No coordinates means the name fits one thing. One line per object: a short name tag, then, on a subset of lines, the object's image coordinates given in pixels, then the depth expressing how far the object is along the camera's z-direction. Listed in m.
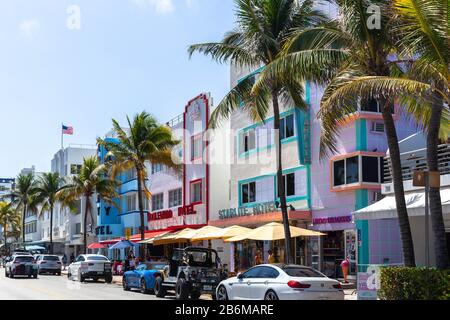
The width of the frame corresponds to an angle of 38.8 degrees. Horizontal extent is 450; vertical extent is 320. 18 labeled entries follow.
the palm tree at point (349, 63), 17.12
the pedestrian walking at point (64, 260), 61.73
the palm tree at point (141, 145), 37.50
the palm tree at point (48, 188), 68.81
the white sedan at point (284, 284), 16.00
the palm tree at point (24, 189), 77.19
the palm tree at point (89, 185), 50.25
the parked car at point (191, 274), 21.39
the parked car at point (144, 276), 25.81
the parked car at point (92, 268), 34.41
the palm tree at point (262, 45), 23.94
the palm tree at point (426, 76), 14.73
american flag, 81.40
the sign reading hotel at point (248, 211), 33.00
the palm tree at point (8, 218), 99.44
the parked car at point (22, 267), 37.78
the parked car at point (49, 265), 46.38
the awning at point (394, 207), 20.81
